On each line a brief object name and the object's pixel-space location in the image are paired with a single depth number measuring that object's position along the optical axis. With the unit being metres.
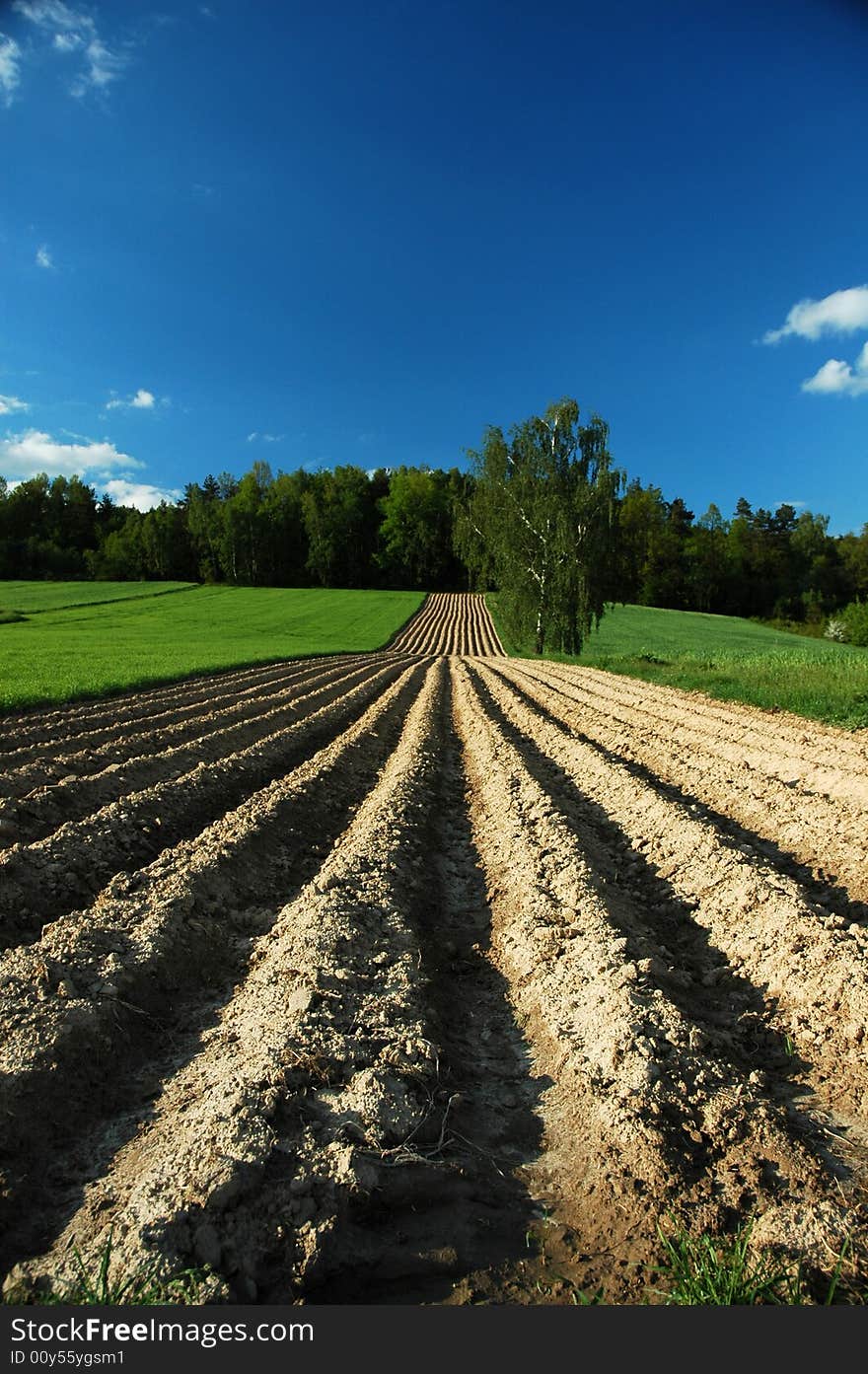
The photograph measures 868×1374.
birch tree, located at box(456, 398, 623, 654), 30.28
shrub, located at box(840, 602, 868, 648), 50.84
